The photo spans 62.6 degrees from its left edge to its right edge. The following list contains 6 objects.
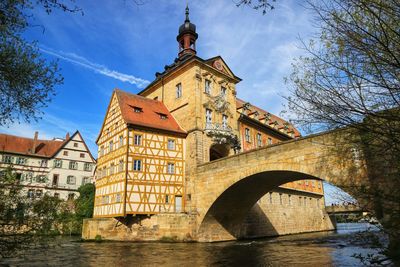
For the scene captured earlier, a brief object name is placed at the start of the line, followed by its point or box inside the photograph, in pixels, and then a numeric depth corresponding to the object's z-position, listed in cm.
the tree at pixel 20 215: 588
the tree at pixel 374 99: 463
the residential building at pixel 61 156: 4134
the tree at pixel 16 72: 596
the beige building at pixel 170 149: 2242
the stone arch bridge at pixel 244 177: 1595
